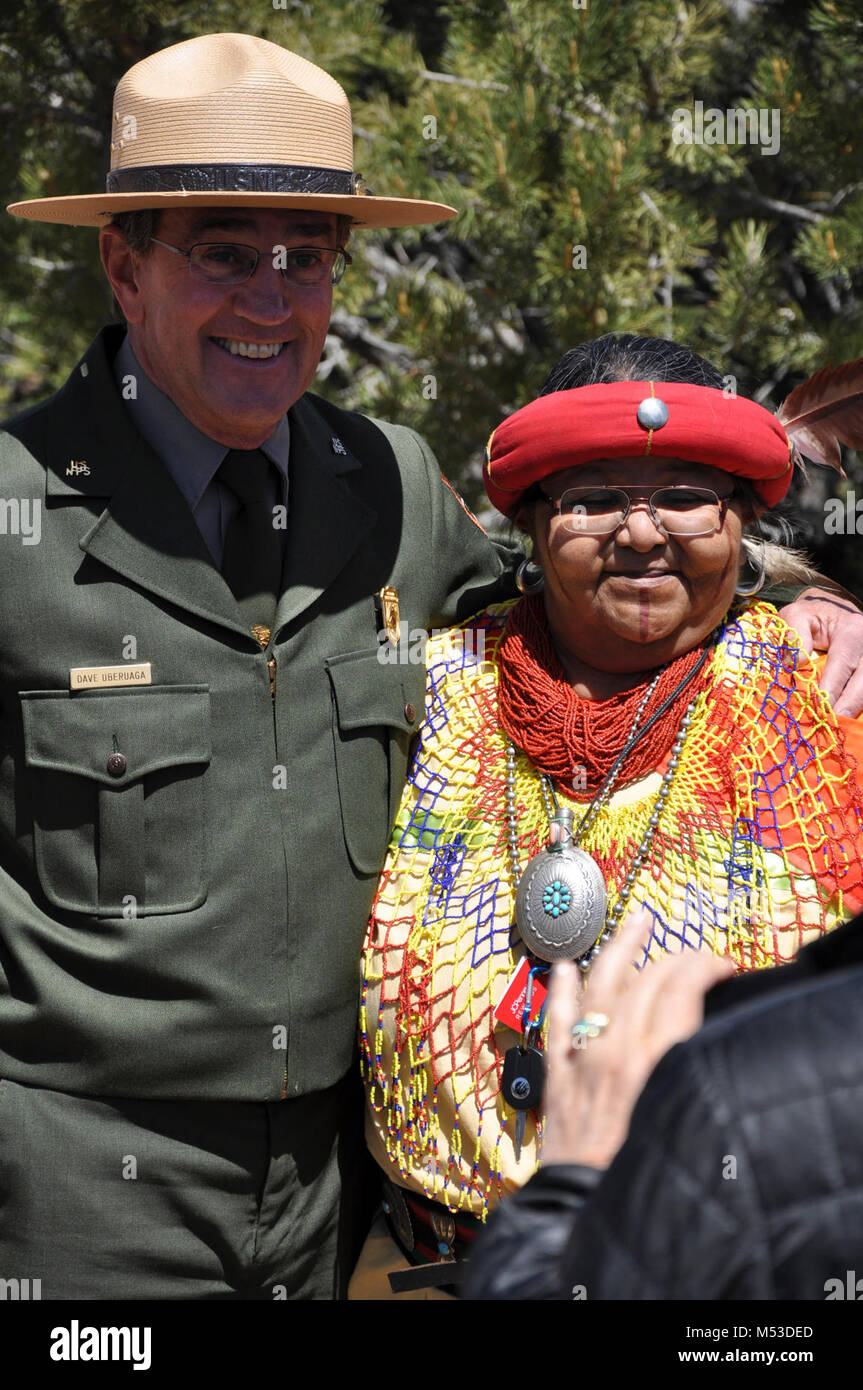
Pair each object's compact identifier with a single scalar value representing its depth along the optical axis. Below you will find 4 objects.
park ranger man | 2.46
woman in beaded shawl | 2.35
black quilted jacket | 1.00
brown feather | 2.74
